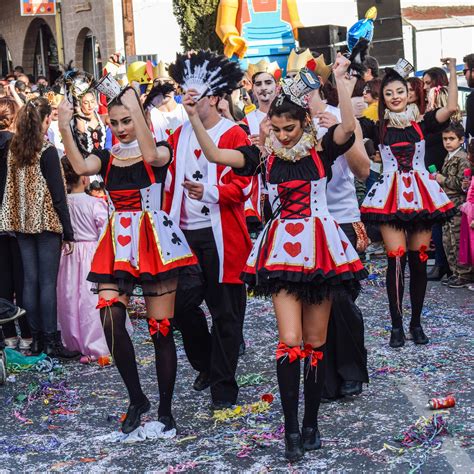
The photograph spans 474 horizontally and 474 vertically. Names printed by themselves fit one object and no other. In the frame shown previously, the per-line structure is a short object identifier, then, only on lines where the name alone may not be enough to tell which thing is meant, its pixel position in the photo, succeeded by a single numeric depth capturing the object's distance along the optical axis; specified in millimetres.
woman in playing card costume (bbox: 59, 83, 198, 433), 5371
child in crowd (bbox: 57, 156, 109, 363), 7590
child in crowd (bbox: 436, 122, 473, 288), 9555
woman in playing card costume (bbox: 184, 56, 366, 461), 4953
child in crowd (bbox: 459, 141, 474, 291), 9288
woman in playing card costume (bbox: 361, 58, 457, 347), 7211
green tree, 22906
